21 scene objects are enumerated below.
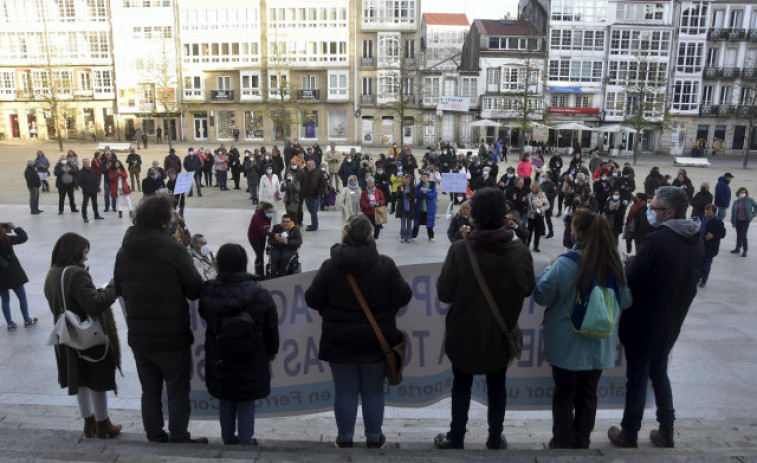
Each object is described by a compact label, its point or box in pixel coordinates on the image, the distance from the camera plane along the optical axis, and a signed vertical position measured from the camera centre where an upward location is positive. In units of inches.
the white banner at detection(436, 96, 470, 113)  1955.0 +61.0
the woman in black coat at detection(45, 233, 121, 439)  165.2 -60.9
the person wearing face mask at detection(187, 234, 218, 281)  275.0 -63.2
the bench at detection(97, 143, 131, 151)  1606.8 -76.8
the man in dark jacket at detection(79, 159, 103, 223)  621.6 -68.3
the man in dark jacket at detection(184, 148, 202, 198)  842.2 -65.9
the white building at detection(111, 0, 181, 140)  1985.7 +216.9
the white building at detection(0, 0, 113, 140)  1995.6 +172.3
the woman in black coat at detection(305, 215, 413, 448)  149.1 -45.9
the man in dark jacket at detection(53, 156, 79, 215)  660.1 -69.2
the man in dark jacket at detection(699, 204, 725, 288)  415.2 -77.0
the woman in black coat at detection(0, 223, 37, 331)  284.2 -77.3
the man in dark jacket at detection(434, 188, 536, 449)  142.7 -39.7
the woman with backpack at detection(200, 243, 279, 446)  145.9 -52.2
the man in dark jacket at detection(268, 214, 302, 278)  331.3 -69.9
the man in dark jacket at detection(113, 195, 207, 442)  150.9 -44.5
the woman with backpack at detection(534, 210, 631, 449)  146.0 -50.7
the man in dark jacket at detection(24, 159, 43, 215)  660.7 -73.1
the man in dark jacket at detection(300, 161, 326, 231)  592.7 -67.2
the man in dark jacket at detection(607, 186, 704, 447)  155.4 -47.7
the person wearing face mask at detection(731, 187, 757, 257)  510.3 -76.6
